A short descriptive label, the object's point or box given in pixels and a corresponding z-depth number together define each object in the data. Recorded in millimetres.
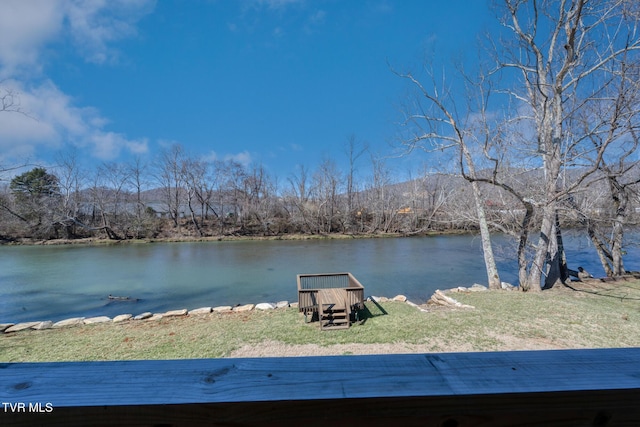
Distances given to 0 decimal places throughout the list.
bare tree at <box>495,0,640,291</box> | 6957
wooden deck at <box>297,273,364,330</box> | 6195
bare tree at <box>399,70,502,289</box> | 7533
